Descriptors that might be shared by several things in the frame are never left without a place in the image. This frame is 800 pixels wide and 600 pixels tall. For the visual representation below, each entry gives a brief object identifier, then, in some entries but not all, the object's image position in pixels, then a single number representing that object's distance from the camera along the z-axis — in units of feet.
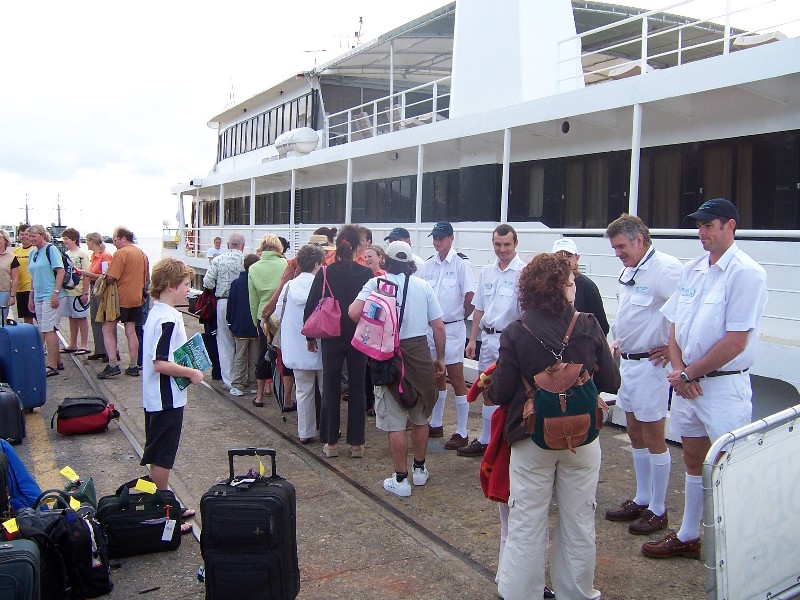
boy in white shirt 13.84
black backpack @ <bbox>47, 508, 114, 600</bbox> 11.03
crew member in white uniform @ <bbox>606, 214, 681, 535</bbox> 14.05
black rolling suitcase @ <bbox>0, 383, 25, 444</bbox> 19.03
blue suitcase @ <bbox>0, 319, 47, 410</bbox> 22.29
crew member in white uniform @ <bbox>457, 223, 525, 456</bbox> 17.98
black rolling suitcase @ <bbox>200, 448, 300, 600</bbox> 10.77
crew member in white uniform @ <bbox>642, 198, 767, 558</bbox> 11.71
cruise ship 25.34
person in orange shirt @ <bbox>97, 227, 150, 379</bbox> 29.09
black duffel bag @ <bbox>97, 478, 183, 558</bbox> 12.79
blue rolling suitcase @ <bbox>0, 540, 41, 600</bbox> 9.41
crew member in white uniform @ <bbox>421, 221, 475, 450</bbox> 20.13
